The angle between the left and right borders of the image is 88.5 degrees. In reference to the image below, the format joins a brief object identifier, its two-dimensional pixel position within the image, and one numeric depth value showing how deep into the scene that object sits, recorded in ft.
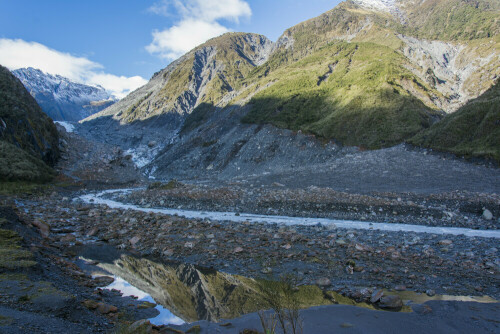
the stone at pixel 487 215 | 52.90
